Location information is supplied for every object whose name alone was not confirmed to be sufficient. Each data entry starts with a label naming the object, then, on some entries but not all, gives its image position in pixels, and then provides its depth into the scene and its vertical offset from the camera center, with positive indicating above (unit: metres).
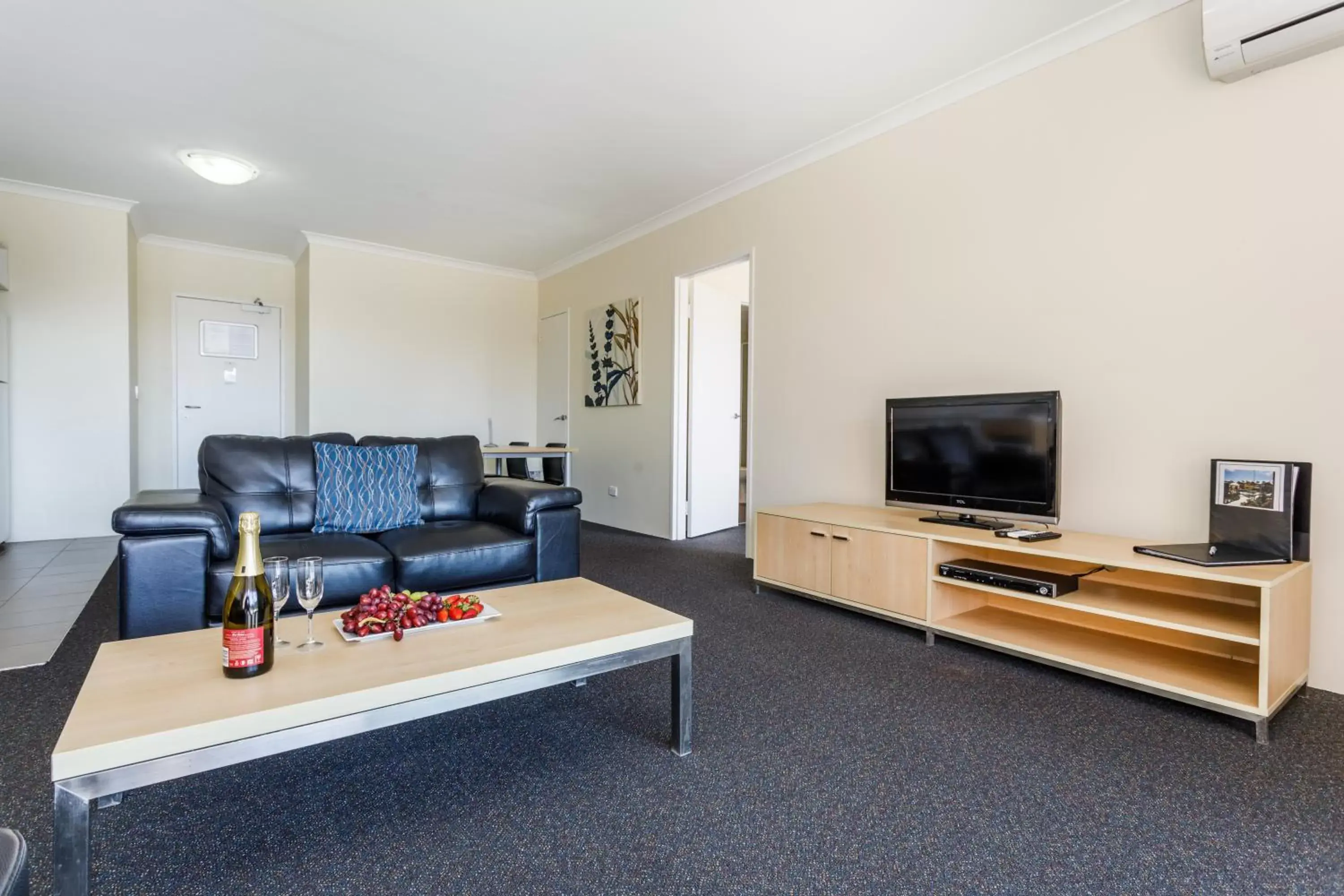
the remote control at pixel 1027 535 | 2.44 -0.37
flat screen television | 2.55 -0.07
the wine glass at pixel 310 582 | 1.45 -0.34
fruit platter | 1.58 -0.47
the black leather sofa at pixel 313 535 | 2.18 -0.42
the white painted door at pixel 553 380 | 6.32 +0.57
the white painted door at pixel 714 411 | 5.00 +0.21
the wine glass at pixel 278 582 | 1.39 -0.33
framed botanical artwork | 5.30 +0.71
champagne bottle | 1.28 -0.38
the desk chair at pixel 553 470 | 5.91 -0.32
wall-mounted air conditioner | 1.97 +1.31
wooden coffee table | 1.01 -0.50
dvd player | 2.33 -0.52
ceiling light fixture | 3.78 +1.59
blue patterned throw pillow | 2.92 -0.26
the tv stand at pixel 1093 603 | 1.90 -0.59
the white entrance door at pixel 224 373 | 5.77 +0.56
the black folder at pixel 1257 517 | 2.03 -0.24
